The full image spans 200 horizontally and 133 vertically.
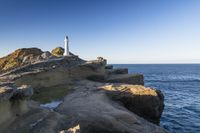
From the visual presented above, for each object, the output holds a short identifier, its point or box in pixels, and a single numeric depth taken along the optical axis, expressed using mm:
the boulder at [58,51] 33760
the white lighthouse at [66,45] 25306
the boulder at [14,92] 8439
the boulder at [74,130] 6431
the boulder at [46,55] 22533
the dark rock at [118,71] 28786
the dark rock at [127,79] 24399
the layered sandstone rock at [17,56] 27530
